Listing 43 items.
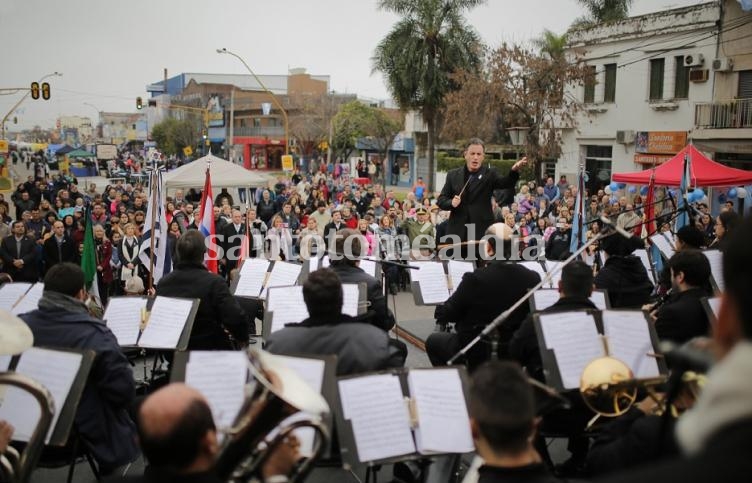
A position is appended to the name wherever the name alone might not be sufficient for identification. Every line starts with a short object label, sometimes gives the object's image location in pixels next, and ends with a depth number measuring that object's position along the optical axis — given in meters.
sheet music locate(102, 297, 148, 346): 5.32
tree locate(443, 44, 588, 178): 26.77
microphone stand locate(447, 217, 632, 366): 4.41
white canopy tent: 17.83
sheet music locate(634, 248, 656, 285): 8.42
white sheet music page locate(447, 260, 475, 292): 6.79
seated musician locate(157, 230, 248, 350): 5.71
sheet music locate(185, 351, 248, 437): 3.72
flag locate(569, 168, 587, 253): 10.88
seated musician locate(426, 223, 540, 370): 5.37
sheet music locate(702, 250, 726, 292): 6.47
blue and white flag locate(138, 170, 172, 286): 9.47
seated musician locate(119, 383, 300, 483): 2.34
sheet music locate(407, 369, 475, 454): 3.53
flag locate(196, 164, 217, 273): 10.41
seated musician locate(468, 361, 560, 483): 2.38
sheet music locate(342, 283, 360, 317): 5.62
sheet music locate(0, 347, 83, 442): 3.63
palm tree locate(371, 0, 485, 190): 34.44
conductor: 8.43
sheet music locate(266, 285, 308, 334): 5.42
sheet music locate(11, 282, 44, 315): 5.78
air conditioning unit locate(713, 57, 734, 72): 22.86
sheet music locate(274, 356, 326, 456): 3.61
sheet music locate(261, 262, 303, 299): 7.05
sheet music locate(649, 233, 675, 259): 8.13
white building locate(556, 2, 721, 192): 24.19
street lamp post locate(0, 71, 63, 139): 40.72
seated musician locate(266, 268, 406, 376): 4.00
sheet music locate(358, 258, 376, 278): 7.37
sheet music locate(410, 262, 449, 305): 6.61
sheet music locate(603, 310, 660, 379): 4.32
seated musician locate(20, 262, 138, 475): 4.11
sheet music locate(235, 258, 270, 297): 7.02
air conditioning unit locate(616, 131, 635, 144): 26.83
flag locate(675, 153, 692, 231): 10.50
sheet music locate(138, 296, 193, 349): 5.20
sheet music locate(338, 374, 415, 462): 3.46
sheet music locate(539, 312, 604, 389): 4.25
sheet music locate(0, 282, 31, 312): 5.97
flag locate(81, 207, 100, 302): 9.59
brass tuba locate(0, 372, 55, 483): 3.01
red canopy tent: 13.12
